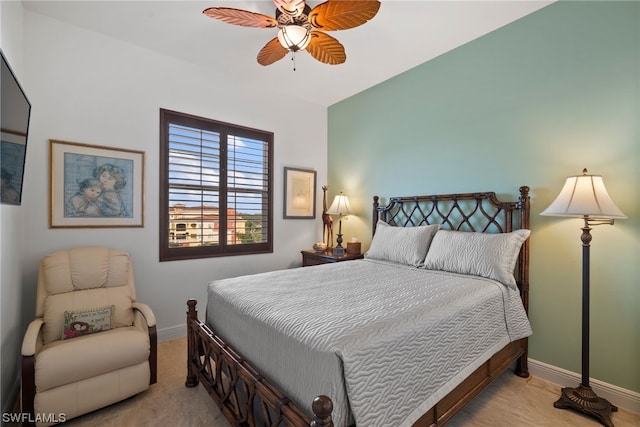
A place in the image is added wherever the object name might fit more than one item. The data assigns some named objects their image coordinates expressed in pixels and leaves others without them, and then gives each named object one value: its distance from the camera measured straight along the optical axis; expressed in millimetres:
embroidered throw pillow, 1985
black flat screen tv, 1301
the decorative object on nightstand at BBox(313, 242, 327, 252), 3865
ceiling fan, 1783
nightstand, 3422
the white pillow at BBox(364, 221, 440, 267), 2668
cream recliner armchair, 1653
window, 3031
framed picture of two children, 2408
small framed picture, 3947
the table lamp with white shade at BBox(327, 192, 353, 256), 3764
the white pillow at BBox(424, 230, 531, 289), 2131
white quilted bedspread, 1124
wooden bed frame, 1272
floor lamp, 1772
